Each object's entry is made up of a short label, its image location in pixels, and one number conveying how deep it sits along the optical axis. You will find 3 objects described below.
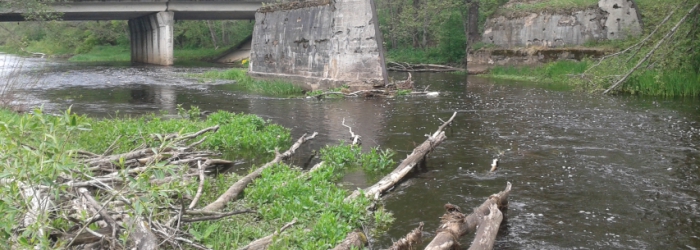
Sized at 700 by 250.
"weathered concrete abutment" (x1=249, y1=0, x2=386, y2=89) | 21.81
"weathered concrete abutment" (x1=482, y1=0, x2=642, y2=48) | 27.55
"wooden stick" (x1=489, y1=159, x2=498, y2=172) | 9.82
